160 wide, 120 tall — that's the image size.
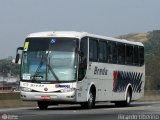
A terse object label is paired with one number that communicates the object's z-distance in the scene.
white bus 27.05
